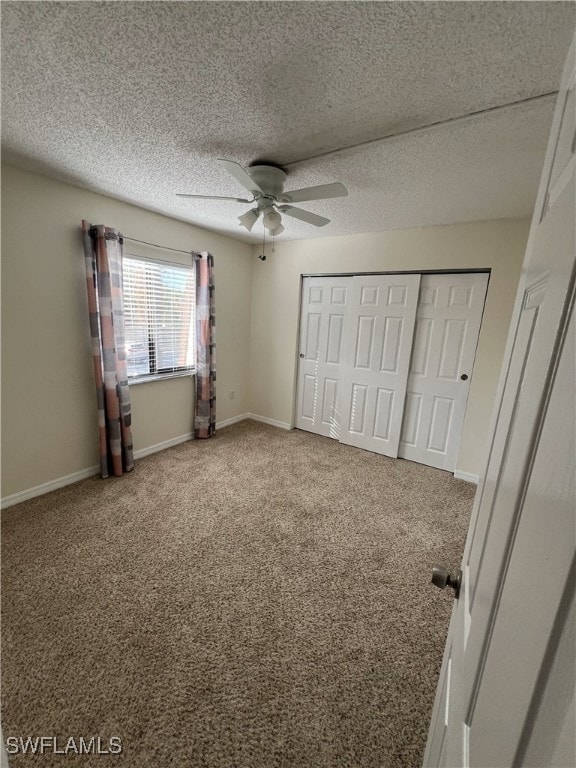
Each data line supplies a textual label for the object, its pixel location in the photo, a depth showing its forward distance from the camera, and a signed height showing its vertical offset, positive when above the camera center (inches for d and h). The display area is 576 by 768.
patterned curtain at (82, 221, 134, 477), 94.2 -10.4
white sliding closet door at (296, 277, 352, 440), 138.6 -12.2
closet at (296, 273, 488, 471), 114.3 -11.7
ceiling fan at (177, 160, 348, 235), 64.9 +28.4
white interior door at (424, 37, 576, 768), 10.4 -9.3
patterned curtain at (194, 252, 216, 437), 127.7 -12.8
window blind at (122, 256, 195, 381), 110.9 -0.7
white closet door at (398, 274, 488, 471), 111.2 -12.0
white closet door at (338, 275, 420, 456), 122.4 -12.5
